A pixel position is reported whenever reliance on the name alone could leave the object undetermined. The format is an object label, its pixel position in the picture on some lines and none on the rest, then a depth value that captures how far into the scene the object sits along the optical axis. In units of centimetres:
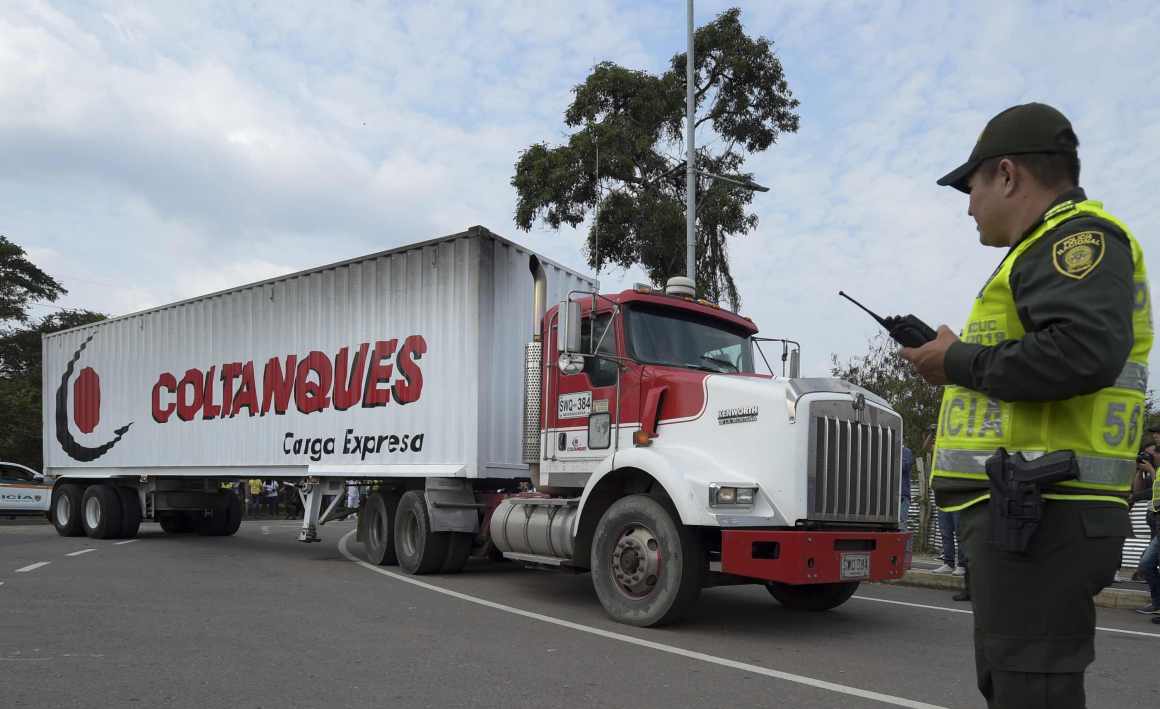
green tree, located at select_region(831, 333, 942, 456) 2661
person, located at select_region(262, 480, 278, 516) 3041
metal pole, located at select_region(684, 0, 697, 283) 1709
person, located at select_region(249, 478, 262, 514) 2937
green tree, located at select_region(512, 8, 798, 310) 2106
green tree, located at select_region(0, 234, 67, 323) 4047
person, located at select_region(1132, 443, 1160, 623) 868
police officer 206
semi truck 702
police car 2402
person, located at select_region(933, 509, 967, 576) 1119
